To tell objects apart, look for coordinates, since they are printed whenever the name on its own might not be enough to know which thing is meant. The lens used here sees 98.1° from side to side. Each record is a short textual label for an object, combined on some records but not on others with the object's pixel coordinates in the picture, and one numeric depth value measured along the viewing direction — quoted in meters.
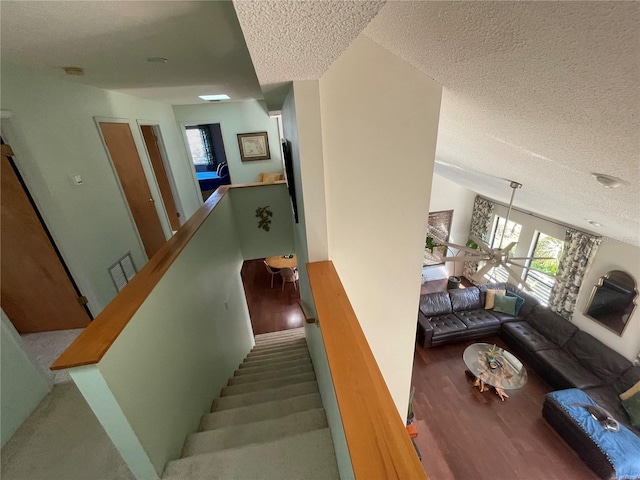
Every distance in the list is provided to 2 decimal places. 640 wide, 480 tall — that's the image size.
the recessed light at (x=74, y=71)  2.11
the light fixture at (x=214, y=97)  4.02
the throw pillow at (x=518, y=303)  5.47
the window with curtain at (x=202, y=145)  8.26
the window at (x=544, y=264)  5.55
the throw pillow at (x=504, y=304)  5.49
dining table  5.68
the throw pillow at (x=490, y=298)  5.71
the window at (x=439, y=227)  7.37
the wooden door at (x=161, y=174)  4.45
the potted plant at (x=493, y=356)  4.43
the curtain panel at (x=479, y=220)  6.93
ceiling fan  3.23
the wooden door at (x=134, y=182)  3.16
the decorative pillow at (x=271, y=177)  5.86
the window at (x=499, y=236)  6.33
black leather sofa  5.14
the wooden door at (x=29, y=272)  2.08
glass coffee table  4.24
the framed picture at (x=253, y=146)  5.91
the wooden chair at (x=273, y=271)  6.34
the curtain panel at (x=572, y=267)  4.74
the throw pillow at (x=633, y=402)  3.51
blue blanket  3.07
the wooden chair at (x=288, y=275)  6.18
